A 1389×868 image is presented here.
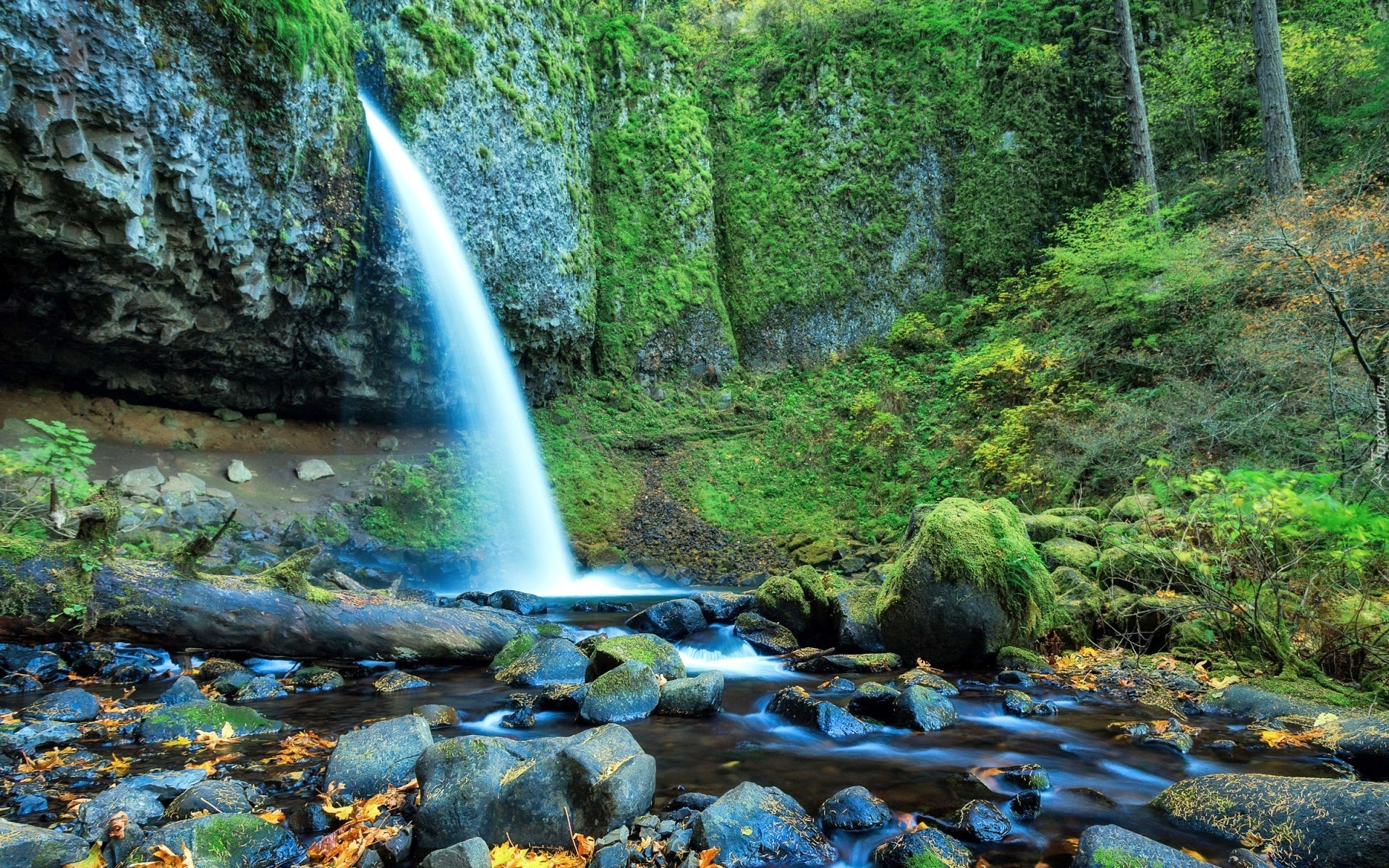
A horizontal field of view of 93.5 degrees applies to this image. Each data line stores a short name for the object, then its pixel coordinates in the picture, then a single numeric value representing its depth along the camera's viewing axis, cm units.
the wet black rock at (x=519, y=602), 1025
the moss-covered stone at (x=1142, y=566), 522
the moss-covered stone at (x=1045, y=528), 868
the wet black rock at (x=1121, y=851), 259
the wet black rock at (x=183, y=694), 494
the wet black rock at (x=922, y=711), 473
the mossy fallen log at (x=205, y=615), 513
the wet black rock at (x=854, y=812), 332
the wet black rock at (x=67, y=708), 455
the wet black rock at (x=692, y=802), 344
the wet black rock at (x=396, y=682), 581
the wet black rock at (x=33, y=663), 562
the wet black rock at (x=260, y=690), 548
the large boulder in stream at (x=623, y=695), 507
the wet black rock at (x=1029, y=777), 371
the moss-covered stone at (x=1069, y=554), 771
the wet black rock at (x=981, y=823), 318
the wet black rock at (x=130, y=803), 302
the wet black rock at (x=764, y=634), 747
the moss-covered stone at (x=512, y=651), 650
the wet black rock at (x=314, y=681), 582
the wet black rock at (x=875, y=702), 495
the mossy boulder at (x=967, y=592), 613
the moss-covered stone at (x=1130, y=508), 785
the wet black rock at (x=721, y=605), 901
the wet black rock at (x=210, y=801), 316
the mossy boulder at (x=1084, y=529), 852
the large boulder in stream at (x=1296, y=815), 261
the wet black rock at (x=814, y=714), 476
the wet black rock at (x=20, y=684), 525
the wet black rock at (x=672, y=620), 832
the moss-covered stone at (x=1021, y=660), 600
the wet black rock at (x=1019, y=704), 500
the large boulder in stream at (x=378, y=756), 357
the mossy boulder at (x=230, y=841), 277
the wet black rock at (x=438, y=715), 491
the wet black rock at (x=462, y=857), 263
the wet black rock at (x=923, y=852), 285
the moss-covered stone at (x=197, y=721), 431
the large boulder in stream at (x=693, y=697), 525
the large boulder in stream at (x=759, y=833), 299
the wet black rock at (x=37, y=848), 253
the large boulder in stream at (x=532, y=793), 308
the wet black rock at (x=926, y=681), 546
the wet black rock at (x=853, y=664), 632
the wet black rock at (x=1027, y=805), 340
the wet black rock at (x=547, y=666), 609
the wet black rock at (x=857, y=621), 702
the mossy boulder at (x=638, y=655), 577
